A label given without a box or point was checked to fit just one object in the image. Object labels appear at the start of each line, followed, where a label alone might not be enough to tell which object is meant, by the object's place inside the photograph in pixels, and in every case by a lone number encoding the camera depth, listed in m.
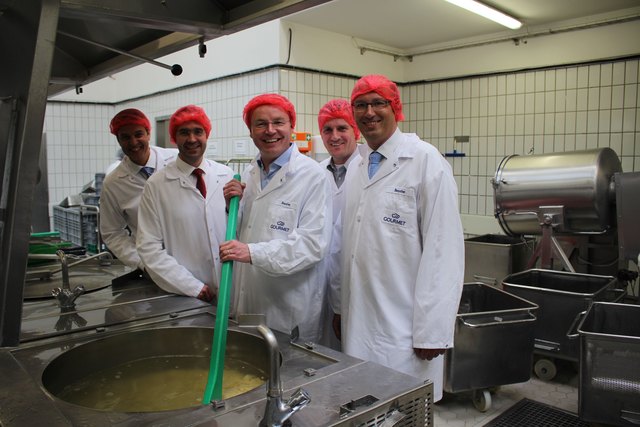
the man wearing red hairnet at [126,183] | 2.55
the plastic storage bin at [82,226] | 5.03
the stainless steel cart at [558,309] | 2.88
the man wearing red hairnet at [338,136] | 2.85
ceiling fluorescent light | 3.93
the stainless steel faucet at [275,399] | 0.90
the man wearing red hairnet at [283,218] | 1.85
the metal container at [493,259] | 3.77
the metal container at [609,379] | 2.18
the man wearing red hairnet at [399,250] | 1.65
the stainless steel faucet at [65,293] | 1.77
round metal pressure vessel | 3.29
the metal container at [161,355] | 0.98
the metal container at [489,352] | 2.57
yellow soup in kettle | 1.30
